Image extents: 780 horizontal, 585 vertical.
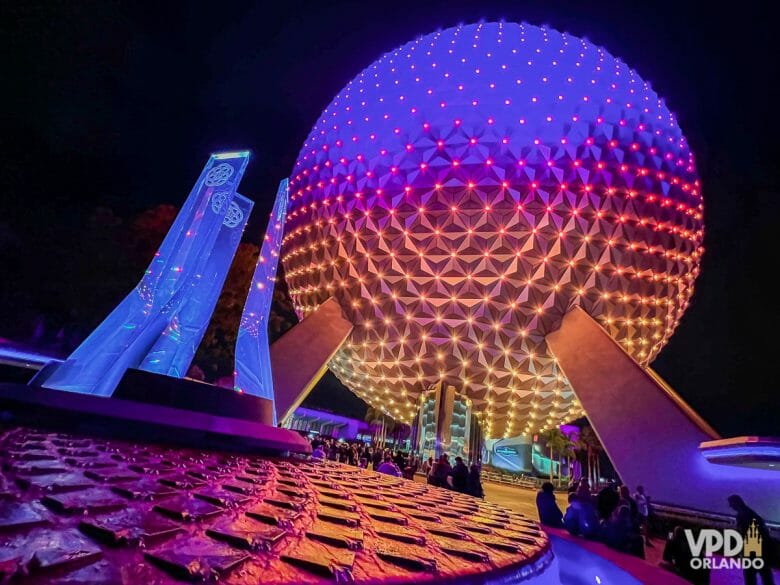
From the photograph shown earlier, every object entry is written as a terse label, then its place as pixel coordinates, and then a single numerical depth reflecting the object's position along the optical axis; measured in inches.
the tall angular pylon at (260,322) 348.2
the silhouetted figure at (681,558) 192.2
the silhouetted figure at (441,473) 407.8
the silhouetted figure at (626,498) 321.1
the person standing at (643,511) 392.8
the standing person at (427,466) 647.0
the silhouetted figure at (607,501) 313.0
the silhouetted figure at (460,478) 362.3
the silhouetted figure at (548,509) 265.3
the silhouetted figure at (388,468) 415.8
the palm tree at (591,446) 1683.3
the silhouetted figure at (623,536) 215.9
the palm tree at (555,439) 1657.2
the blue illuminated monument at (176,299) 301.0
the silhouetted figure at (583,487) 356.6
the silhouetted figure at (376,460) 690.2
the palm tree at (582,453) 1684.3
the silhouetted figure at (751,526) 196.2
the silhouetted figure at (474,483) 353.4
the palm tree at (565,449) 1683.1
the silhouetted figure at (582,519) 234.5
